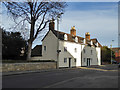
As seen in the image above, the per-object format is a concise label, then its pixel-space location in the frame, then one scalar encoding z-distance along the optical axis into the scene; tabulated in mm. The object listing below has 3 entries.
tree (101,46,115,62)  58750
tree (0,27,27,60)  35469
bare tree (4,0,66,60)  25891
